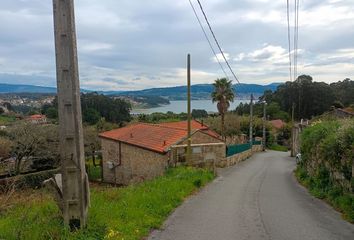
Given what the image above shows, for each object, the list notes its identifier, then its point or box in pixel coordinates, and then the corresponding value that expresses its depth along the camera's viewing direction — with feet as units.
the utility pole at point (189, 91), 64.90
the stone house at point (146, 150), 75.46
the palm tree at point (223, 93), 144.25
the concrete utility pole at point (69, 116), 22.04
